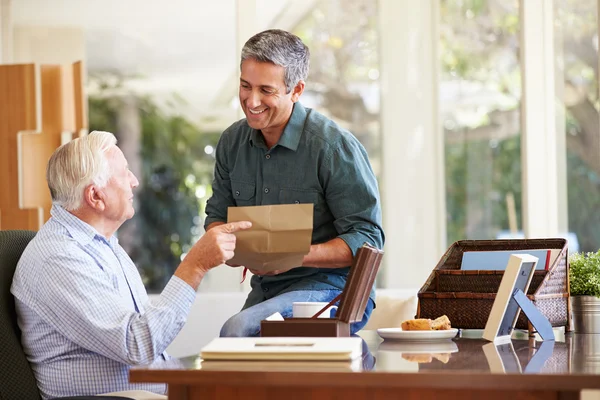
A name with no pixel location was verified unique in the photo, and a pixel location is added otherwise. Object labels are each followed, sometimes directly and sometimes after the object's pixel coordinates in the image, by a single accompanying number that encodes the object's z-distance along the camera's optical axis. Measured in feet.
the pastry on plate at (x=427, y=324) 13.50
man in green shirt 15.34
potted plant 14.52
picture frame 13.33
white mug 13.23
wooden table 11.61
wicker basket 13.96
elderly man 13.53
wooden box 12.80
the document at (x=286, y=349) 12.00
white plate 13.33
